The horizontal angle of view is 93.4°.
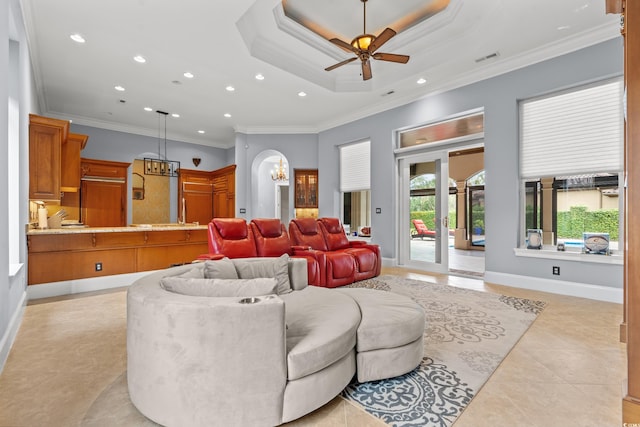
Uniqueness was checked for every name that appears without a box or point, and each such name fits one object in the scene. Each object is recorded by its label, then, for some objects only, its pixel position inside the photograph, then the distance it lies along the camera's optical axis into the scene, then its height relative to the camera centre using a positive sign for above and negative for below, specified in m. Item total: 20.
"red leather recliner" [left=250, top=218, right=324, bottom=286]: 4.12 -0.45
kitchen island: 4.01 -0.56
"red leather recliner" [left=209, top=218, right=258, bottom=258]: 3.93 -0.35
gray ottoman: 1.84 -0.81
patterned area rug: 1.67 -1.08
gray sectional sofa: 1.36 -0.68
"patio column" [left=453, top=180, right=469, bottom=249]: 9.09 -0.08
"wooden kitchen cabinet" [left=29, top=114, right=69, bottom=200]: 3.95 +0.76
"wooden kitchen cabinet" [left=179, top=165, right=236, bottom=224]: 8.33 +0.54
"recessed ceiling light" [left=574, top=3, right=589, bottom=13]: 3.38 +2.32
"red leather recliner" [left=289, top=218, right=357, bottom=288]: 4.26 -0.60
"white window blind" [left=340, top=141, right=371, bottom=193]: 6.83 +1.08
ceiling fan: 3.44 +1.95
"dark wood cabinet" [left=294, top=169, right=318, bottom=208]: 7.83 +0.62
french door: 5.55 +0.01
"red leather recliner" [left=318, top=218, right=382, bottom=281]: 4.67 -0.58
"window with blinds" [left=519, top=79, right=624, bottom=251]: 3.81 +0.68
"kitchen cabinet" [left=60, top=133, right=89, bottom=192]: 5.27 +0.92
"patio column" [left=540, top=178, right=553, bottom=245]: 4.38 +0.03
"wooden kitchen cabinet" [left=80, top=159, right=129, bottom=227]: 6.88 +0.47
